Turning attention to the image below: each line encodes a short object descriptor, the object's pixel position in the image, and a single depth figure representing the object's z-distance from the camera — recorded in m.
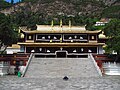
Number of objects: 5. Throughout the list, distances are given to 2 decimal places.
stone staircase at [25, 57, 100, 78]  19.92
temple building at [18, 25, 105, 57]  25.94
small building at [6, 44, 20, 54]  29.99
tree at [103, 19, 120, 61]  22.40
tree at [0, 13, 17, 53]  24.03
